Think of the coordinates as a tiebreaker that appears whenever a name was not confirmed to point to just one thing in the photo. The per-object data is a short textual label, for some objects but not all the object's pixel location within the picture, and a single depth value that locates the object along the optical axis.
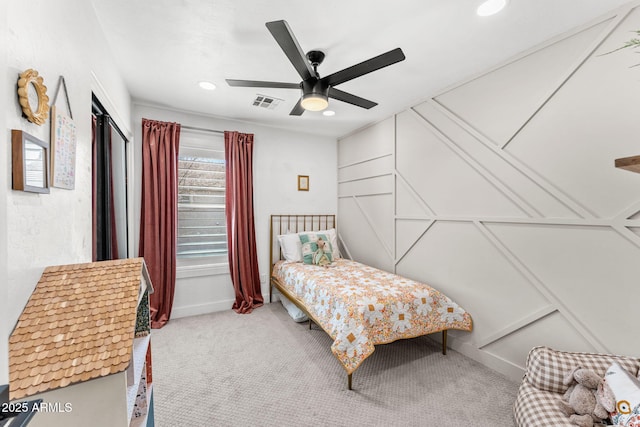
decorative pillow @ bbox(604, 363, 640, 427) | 1.25
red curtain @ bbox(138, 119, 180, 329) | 3.10
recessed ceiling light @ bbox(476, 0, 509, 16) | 1.58
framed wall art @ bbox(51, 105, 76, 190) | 1.08
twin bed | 2.02
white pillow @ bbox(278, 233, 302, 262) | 3.70
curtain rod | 3.40
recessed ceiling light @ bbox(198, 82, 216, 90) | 2.62
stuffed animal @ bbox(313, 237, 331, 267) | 3.46
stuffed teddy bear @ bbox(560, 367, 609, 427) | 1.41
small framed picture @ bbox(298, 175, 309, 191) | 4.14
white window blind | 3.44
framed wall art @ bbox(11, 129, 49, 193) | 0.84
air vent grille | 2.92
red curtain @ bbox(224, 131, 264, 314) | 3.55
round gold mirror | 0.87
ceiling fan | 1.47
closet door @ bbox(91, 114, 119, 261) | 1.91
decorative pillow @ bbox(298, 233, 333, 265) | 3.49
